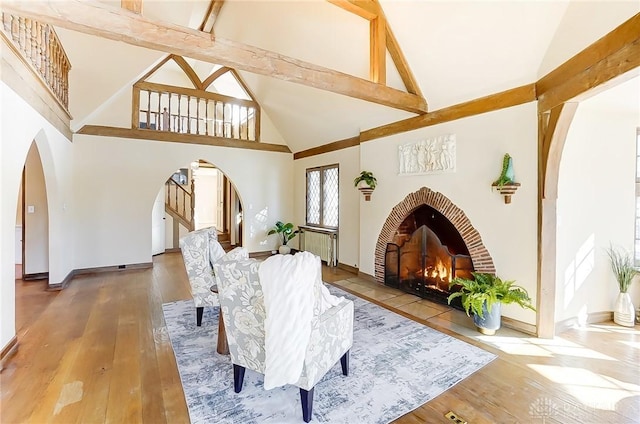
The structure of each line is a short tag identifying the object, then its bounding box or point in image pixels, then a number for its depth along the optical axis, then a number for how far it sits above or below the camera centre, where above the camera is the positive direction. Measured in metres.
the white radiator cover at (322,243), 6.49 -0.83
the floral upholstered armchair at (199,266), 3.23 -0.66
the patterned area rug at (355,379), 2.02 -1.40
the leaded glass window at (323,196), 6.62 +0.29
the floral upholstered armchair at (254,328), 1.89 -0.83
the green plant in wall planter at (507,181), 3.27 +0.33
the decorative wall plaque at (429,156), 3.97 +0.79
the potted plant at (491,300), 3.15 -0.98
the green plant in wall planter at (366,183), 5.18 +0.47
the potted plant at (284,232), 7.48 -0.64
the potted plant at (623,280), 3.47 -0.82
